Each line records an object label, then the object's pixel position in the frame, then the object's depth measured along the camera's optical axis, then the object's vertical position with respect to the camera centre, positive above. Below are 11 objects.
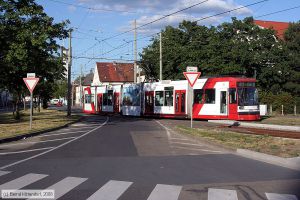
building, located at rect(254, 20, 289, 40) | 89.39 +14.26
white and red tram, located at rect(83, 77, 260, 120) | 33.59 -0.10
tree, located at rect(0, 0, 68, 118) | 29.55 +3.75
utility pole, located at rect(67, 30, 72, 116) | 46.26 +2.15
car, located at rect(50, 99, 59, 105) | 129.00 -1.12
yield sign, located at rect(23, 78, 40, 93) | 26.67 +0.89
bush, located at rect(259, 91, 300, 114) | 53.03 -0.38
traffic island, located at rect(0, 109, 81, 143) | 21.99 -1.71
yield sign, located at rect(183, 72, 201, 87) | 25.83 +1.15
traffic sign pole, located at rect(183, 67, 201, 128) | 25.84 +1.18
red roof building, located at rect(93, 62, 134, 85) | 120.38 +6.35
